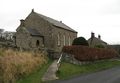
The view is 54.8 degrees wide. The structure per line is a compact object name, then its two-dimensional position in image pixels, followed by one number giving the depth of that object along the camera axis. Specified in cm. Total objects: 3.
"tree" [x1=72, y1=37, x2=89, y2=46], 2198
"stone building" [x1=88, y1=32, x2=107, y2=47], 3811
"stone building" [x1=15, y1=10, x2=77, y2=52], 2137
